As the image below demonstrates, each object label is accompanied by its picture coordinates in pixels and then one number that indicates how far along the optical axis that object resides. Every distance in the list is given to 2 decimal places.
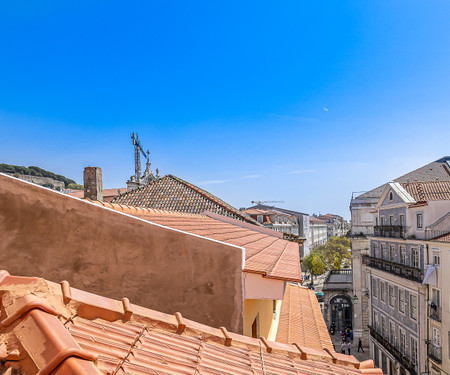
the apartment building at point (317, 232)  82.38
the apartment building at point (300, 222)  61.82
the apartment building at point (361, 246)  29.27
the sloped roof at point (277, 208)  64.44
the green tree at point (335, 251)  51.56
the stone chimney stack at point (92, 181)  12.43
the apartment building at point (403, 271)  18.00
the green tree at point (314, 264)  48.03
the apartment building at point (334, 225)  112.19
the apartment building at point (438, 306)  16.03
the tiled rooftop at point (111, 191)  54.09
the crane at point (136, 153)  86.88
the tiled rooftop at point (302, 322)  6.53
